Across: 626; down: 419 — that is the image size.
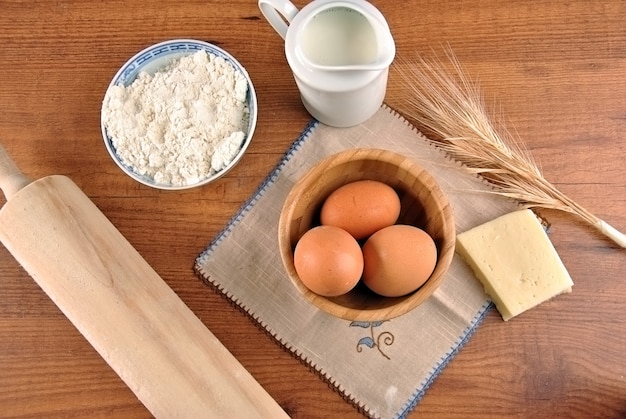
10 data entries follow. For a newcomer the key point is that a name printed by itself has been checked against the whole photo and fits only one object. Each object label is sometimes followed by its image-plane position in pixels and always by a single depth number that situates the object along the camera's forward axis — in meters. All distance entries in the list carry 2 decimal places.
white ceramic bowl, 0.83
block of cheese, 0.80
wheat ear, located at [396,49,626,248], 0.83
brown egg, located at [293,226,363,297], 0.65
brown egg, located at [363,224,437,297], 0.66
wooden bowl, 0.67
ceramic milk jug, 0.72
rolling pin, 0.74
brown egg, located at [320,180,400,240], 0.71
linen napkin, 0.81
